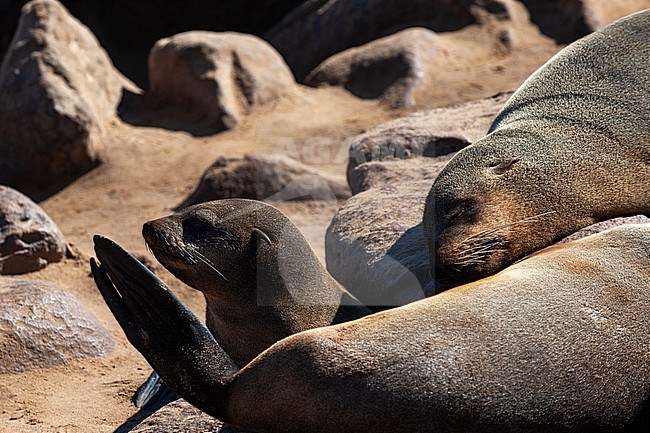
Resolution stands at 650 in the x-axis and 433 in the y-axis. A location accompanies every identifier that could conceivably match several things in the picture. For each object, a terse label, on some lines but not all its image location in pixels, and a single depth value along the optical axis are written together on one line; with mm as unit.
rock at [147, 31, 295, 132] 21375
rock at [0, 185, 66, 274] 13828
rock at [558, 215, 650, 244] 8992
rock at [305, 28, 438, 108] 21375
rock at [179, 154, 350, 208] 16969
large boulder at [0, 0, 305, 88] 29297
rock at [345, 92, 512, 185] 13180
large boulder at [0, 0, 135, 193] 19797
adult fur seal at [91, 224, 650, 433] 6125
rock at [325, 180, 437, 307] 9320
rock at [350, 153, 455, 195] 12453
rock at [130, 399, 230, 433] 7734
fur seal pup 8344
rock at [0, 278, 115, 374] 10633
